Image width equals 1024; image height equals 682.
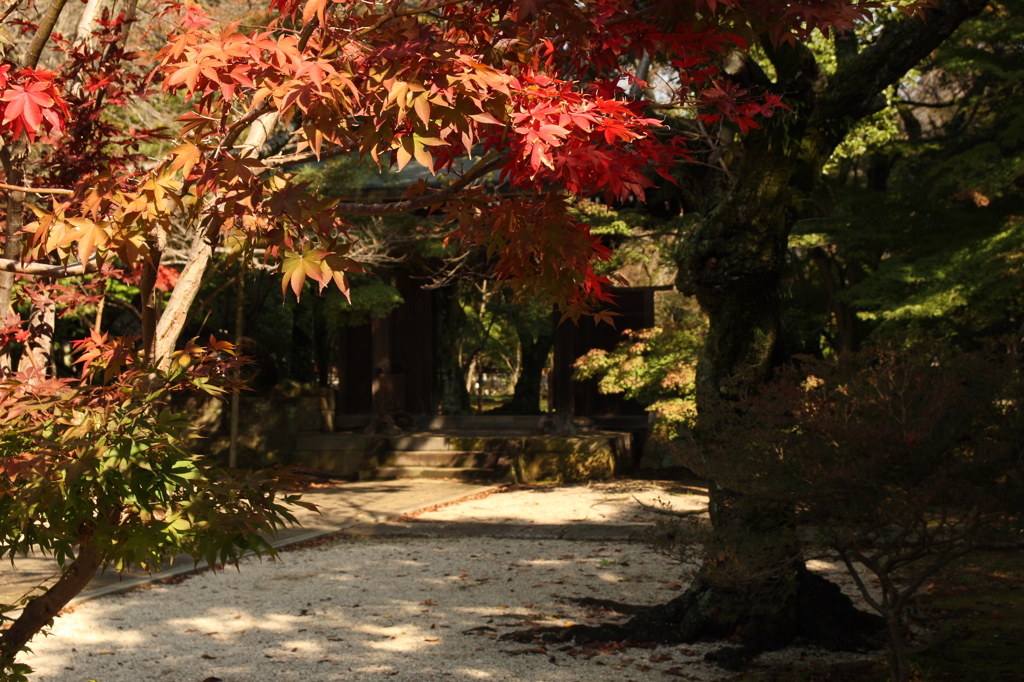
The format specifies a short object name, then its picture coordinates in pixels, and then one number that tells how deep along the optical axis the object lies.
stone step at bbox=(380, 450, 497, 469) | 14.81
